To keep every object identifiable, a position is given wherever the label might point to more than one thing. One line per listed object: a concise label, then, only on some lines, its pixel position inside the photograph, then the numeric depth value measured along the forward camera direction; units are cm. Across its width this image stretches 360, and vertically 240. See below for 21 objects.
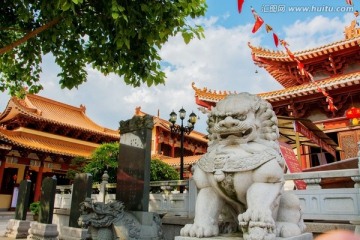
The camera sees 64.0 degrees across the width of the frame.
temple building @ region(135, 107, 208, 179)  2898
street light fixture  1089
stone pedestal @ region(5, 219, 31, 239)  983
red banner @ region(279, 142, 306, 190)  766
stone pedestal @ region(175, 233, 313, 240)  245
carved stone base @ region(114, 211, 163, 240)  586
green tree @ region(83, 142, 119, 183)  1327
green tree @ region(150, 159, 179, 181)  1368
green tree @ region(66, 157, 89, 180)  1728
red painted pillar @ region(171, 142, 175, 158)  3094
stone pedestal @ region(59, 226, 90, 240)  791
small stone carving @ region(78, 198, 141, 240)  581
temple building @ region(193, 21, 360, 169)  1070
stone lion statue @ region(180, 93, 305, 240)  246
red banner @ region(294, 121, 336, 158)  954
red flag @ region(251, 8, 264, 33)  1014
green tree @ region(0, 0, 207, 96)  530
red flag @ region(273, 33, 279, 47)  1018
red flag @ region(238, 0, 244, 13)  651
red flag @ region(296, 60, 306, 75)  1290
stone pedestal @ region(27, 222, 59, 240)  868
